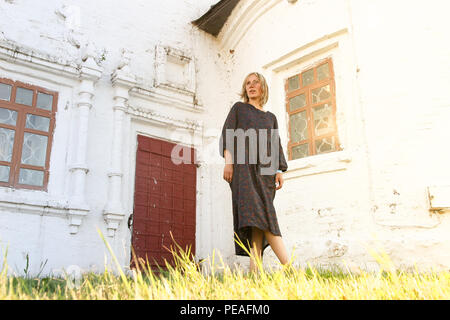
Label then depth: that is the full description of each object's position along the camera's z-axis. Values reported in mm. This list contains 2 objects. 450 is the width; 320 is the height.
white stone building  4836
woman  3219
